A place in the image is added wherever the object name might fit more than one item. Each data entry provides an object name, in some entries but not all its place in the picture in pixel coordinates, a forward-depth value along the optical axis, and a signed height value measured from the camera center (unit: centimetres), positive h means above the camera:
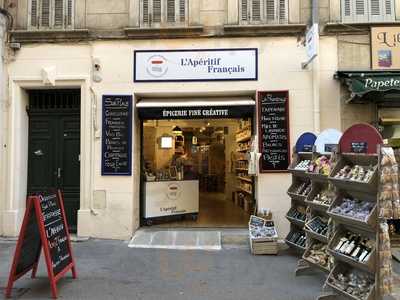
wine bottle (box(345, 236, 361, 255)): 517 -94
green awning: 839 +147
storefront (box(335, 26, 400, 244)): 885 +122
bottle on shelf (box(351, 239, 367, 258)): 505 -96
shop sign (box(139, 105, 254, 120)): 912 +102
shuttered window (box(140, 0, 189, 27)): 934 +307
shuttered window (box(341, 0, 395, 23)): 916 +302
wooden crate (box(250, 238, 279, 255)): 791 -147
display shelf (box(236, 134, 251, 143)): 1136 +62
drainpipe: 895 +140
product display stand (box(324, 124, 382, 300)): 477 -60
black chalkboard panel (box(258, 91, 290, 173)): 902 +63
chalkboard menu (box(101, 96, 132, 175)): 915 +55
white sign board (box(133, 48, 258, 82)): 914 +196
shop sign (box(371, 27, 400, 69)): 898 +224
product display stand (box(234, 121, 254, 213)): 1138 -23
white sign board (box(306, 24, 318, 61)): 824 +218
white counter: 1011 -79
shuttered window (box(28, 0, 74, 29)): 945 +309
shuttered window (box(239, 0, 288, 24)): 930 +305
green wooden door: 959 +38
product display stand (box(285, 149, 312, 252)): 739 -64
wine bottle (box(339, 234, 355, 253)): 527 -94
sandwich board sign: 563 -99
